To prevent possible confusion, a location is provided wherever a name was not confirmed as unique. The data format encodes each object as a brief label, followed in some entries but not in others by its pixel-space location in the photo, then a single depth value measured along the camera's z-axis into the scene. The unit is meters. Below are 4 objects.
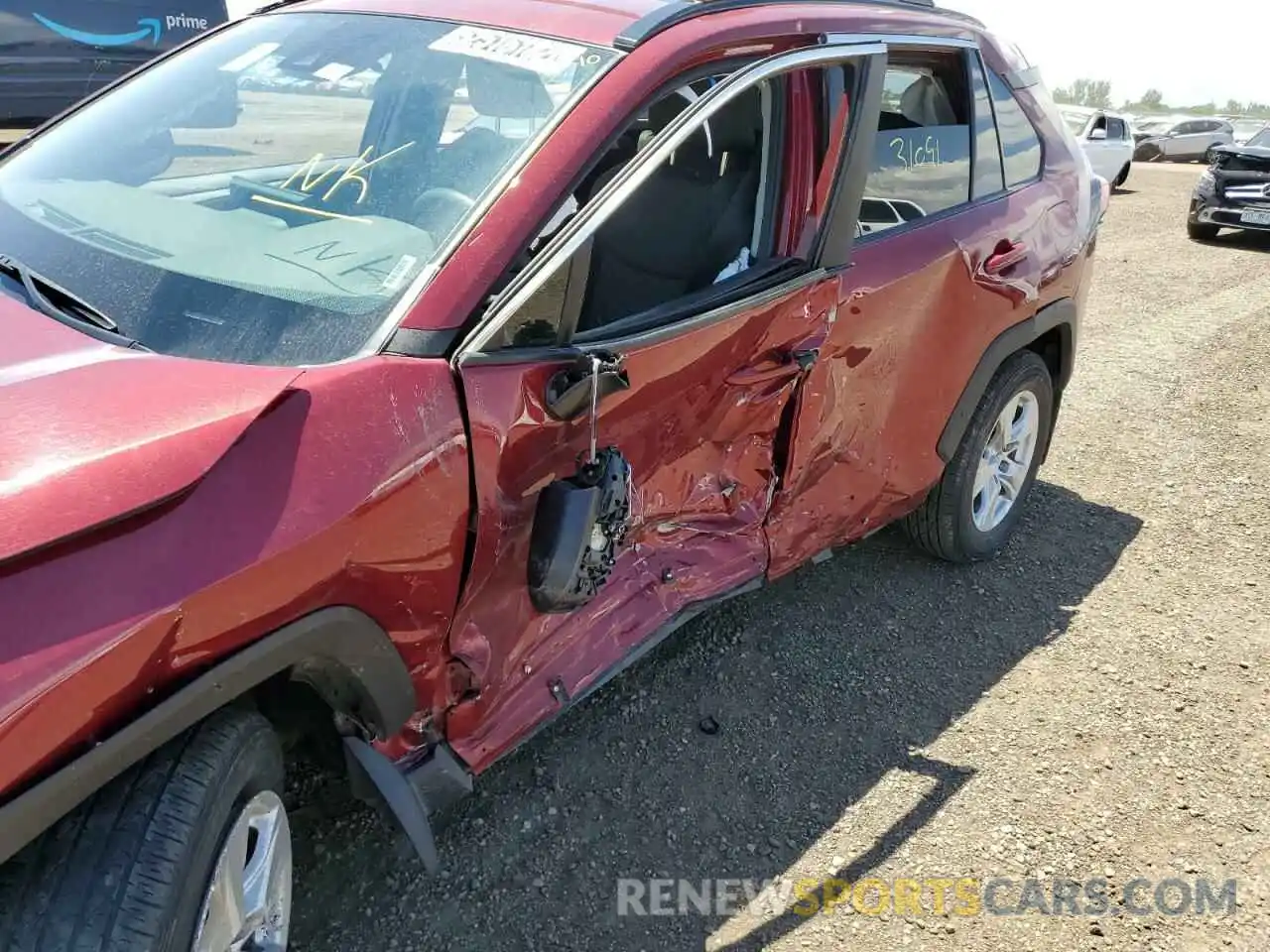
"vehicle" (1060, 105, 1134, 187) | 15.44
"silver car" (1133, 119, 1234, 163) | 24.28
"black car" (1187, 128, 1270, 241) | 10.95
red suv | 1.41
